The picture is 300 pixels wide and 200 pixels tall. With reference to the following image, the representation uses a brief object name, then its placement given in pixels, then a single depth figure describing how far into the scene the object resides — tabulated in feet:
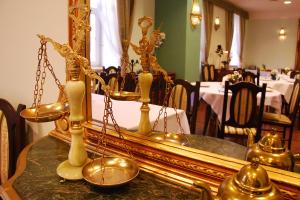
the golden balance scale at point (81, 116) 2.82
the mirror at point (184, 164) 2.30
